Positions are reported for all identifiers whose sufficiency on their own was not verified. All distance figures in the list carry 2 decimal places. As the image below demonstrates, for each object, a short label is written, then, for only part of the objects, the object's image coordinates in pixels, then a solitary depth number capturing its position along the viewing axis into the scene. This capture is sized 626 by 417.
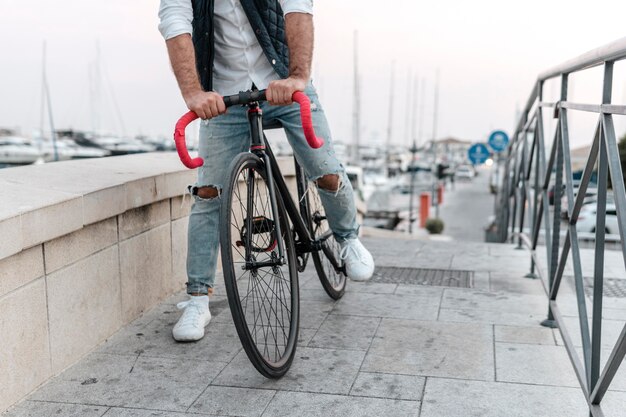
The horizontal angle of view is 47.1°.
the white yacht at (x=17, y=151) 40.75
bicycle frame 2.95
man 2.97
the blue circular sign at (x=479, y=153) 28.22
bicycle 2.63
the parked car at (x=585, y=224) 15.27
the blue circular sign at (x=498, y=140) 26.12
